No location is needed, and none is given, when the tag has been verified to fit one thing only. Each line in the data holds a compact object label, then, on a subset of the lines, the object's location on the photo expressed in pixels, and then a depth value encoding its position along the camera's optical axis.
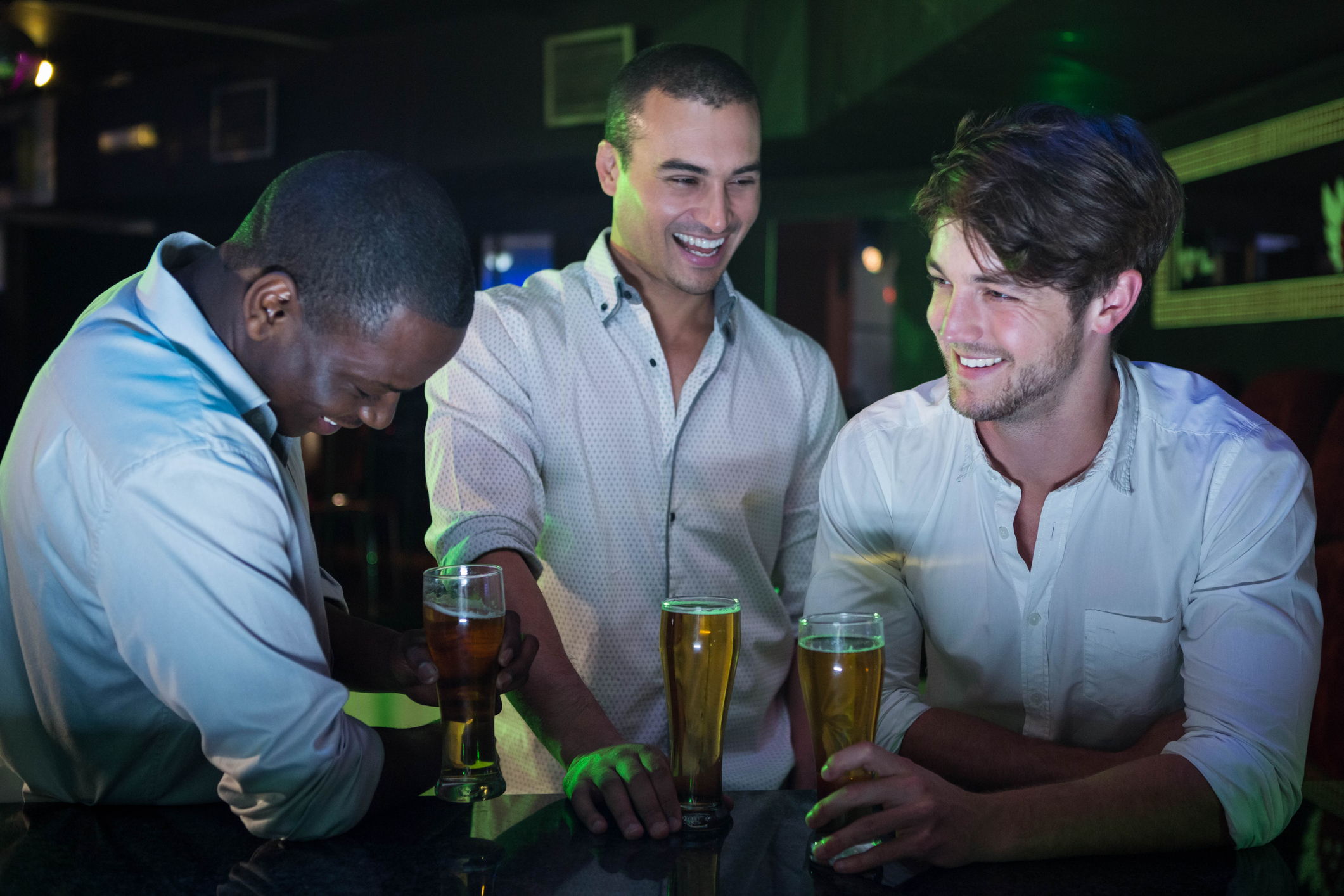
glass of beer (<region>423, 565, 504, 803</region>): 1.22
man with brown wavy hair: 1.46
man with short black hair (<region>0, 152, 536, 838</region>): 1.08
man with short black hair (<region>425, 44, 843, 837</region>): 2.01
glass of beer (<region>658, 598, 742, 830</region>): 1.19
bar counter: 1.01
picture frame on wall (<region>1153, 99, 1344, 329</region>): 4.34
